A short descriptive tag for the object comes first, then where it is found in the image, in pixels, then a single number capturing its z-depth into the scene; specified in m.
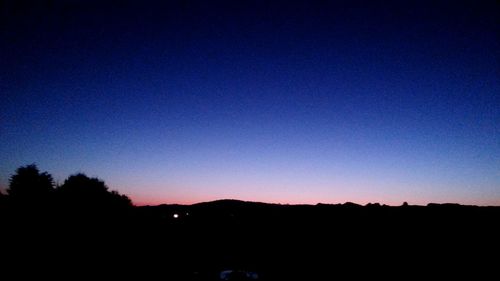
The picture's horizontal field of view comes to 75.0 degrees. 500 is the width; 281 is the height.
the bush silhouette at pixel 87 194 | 35.50
